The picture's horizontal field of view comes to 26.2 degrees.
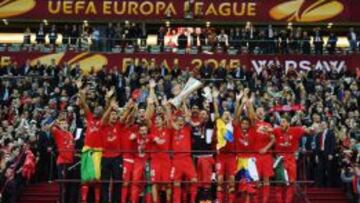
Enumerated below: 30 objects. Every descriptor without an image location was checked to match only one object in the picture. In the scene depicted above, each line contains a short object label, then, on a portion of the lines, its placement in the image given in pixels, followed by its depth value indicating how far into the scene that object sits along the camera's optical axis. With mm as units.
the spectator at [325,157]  20094
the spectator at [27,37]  36000
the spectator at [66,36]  35688
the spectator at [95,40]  35406
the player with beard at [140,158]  16172
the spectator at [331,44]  35625
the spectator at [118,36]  35500
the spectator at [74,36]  35700
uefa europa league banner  38688
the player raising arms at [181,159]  16141
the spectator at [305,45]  35156
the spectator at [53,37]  35406
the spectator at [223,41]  35219
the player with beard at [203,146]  16578
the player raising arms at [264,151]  16672
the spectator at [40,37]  35719
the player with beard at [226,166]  16500
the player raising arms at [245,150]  16469
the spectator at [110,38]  35500
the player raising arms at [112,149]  16469
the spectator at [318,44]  35344
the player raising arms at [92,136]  16625
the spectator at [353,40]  35962
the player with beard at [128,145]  16281
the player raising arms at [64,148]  17531
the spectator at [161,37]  35688
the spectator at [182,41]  35219
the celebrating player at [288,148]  17031
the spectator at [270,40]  35188
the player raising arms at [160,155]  16203
